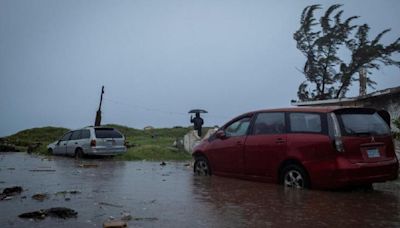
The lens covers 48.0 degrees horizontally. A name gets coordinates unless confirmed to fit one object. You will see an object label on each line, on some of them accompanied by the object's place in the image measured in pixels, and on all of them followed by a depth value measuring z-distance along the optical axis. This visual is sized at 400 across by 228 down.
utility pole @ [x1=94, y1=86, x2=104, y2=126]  32.16
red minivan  8.37
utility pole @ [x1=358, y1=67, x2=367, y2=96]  25.81
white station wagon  19.80
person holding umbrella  26.18
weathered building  17.27
